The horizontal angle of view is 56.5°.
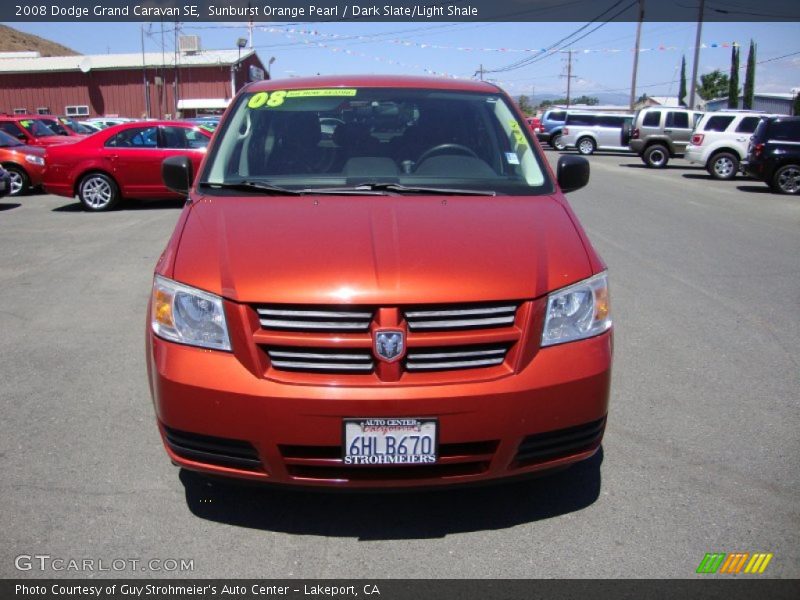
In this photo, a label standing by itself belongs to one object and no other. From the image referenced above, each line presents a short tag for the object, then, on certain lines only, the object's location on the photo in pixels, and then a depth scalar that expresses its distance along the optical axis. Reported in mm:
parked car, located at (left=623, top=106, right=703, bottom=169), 27281
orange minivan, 2699
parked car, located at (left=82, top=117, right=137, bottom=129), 30012
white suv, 21281
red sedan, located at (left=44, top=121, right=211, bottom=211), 13383
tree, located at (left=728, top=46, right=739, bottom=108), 59781
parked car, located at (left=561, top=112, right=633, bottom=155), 34531
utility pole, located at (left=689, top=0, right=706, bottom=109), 40594
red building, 54562
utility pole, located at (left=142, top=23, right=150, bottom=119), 54234
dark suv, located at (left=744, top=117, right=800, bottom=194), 17033
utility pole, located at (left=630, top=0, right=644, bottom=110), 44938
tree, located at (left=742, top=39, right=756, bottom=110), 60031
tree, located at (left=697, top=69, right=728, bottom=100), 91688
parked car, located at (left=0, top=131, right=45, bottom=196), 15898
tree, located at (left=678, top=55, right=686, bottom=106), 57231
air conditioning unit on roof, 55250
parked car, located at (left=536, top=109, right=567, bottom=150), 36375
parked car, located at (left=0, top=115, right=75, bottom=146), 18797
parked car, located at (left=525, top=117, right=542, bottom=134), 38906
